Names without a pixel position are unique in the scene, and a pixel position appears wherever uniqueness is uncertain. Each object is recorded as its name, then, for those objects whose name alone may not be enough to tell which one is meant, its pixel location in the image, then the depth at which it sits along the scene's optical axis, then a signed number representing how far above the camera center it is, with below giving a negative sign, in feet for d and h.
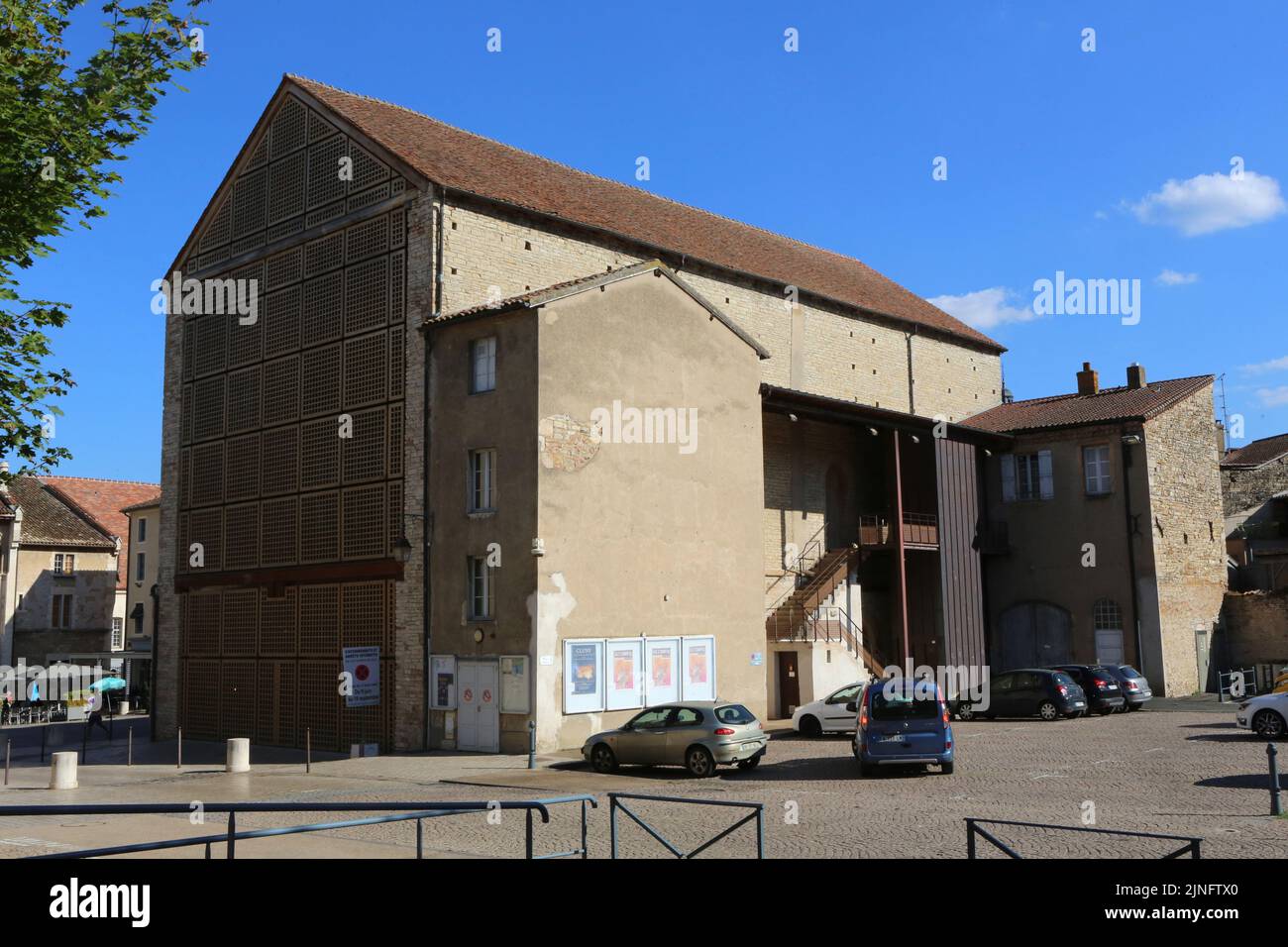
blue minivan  60.95 -5.98
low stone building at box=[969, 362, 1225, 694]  120.88 +8.74
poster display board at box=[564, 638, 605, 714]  80.23 -3.62
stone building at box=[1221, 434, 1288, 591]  150.82 +13.17
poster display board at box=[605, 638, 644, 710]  83.41 -3.68
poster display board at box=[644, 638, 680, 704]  86.43 -3.52
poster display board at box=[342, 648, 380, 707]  85.51 -3.60
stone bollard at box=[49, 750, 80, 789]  70.33 -8.32
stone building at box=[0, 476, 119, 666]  159.63 +7.57
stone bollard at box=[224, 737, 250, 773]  75.92 -8.24
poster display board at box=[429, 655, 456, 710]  82.89 -3.99
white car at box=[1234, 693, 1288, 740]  71.82 -6.56
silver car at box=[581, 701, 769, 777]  65.51 -6.77
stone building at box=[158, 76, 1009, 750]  82.02 +13.07
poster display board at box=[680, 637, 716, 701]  89.40 -3.71
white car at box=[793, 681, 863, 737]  84.89 -7.14
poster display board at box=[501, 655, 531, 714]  78.12 -4.00
